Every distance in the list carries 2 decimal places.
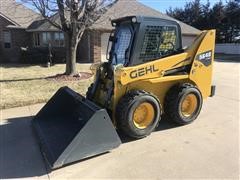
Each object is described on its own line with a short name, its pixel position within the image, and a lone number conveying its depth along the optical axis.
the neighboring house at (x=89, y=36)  13.39
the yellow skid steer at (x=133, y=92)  3.15
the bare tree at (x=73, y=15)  8.25
